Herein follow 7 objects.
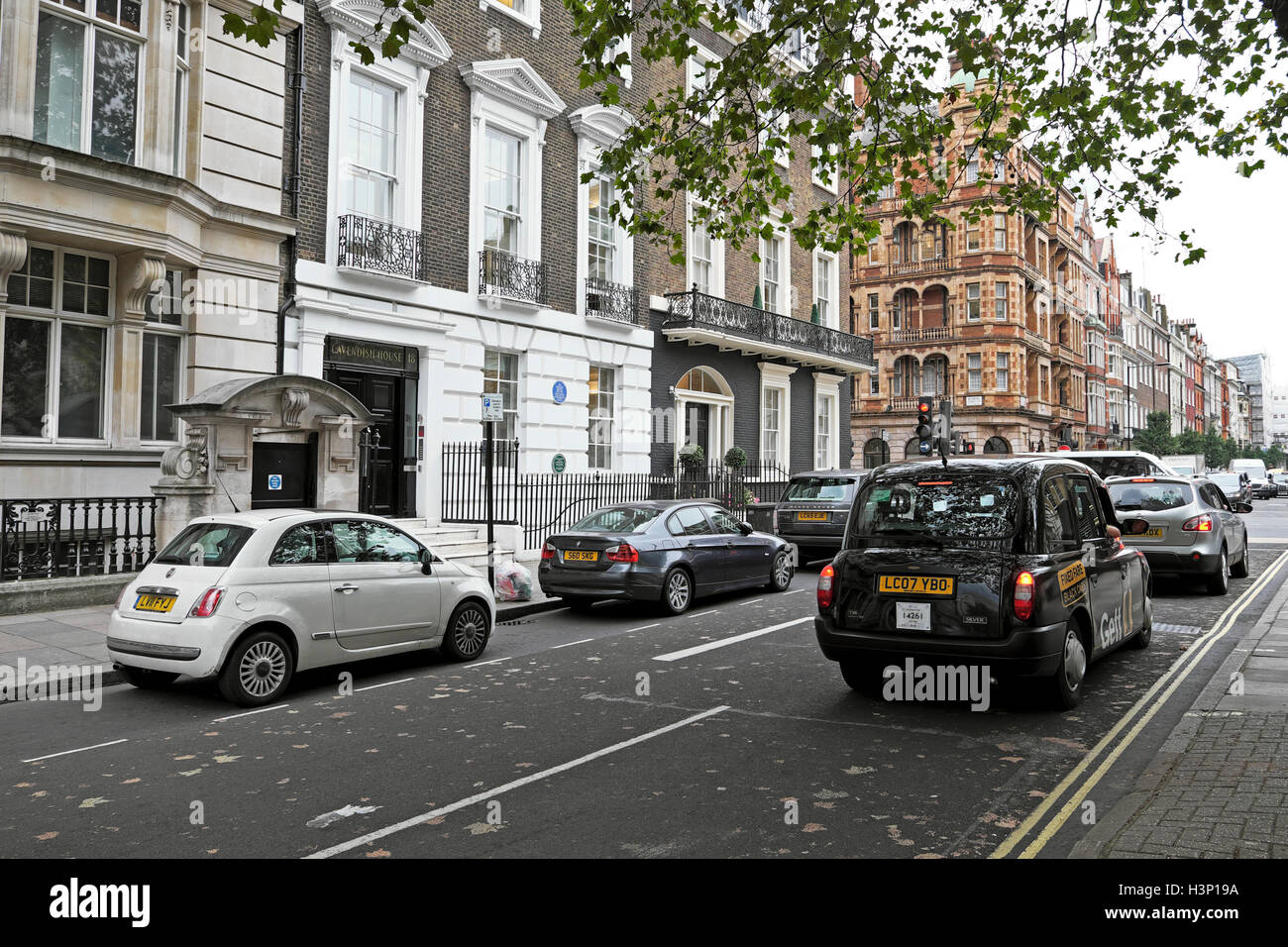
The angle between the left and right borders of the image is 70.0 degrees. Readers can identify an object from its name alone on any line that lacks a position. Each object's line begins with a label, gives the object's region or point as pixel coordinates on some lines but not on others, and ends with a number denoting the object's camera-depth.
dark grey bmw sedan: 12.00
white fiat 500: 7.44
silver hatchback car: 13.23
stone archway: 12.05
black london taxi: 6.55
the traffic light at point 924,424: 20.31
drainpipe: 15.52
